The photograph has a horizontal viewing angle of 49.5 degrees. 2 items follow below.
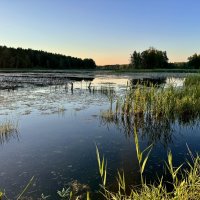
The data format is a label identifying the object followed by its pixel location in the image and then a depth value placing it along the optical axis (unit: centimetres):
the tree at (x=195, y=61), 8099
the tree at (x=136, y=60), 8373
